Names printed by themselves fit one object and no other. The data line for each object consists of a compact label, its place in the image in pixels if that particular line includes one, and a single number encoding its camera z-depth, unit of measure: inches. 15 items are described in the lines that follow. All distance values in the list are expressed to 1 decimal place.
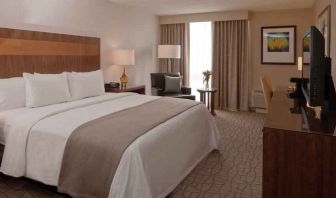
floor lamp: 243.0
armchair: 230.5
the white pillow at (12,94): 120.2
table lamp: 201.5
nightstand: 194.5
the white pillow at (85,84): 149.3
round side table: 232.5
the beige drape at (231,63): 247.8
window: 264.5
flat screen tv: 76.6
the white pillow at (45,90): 125.5
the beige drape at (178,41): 267.6
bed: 80.7
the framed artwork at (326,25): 134.1
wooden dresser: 60.5
